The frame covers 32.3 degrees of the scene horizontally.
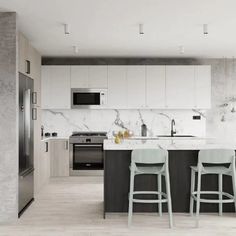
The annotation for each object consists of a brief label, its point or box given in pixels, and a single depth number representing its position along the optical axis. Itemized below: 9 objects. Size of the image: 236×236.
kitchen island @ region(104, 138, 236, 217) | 5.29
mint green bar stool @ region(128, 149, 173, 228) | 4.77
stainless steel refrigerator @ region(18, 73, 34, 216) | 5.45
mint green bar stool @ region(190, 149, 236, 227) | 4.79
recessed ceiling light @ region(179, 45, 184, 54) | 7.06
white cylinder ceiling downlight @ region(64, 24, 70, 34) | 5.48
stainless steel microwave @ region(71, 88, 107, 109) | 8.27
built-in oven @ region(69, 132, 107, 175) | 8.05
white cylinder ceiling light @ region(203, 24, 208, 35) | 5.48
